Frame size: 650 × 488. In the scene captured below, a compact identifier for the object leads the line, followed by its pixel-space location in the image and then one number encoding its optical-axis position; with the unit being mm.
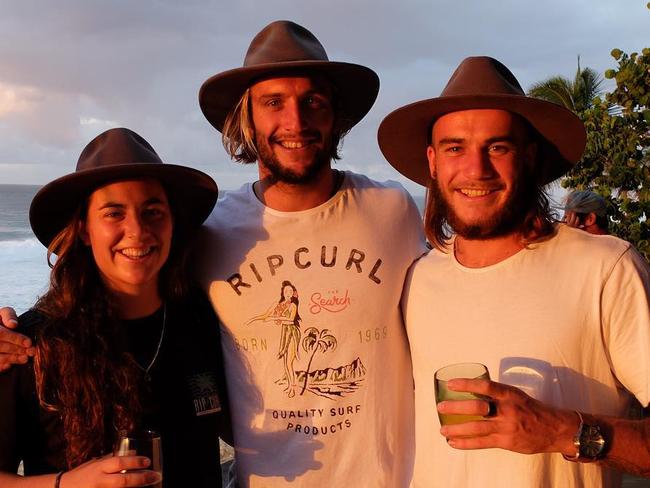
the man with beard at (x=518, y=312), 2459
